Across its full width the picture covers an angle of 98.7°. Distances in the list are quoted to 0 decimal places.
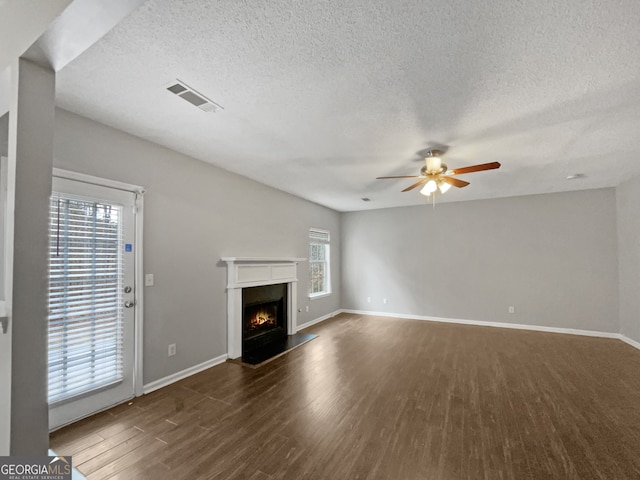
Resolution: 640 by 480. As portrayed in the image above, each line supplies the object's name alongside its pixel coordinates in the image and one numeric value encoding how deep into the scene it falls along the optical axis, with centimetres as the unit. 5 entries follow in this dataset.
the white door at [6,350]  122
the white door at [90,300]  230
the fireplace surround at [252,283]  396
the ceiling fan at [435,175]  324
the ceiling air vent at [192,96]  205
